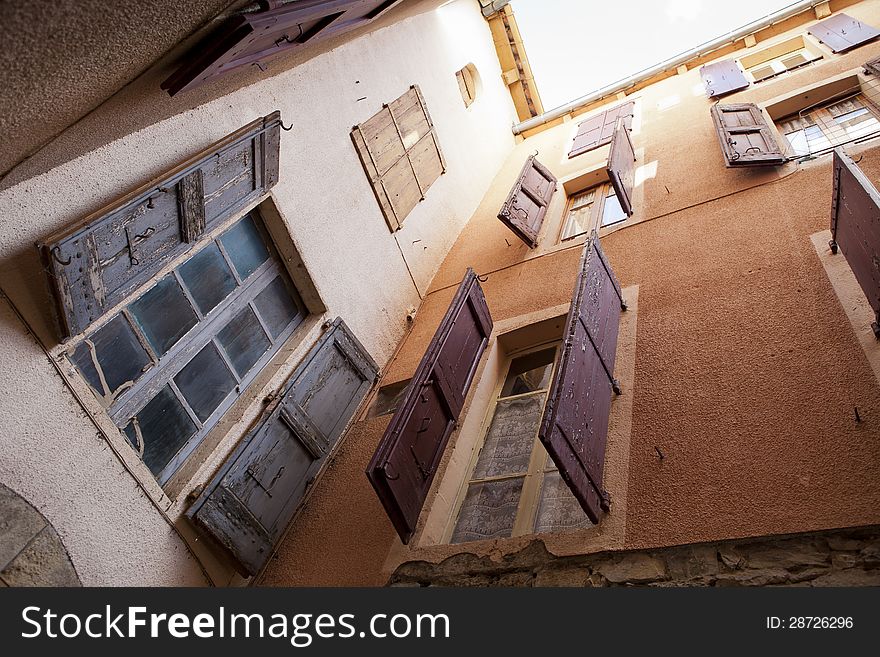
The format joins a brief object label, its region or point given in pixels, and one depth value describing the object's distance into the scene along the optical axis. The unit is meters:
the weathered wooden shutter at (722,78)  8.06
